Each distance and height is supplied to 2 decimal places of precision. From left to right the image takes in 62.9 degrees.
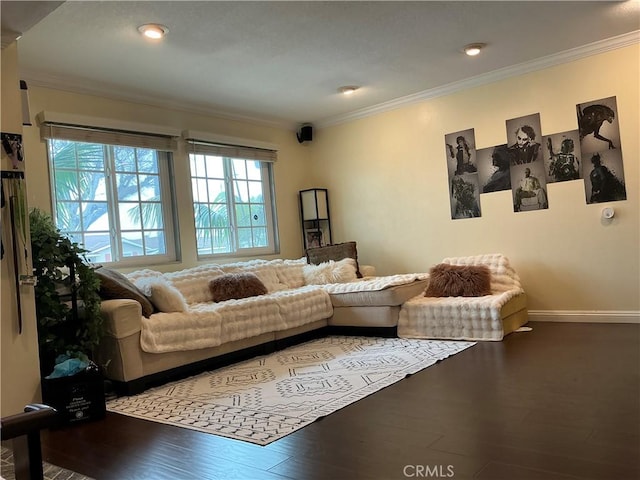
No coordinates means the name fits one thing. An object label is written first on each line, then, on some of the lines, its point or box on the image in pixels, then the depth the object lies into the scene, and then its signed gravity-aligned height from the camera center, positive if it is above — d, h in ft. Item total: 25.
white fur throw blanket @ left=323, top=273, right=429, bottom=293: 15.31 -1.33
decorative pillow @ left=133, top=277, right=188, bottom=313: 12.21 -0.92
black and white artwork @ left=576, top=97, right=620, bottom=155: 14.99 +2.75
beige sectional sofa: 10.98 -1.70
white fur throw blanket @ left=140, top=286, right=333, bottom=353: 11.41 -1.68
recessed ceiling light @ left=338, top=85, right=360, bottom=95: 17.10 +5.04
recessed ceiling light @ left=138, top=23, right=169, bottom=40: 11.40 +5.06
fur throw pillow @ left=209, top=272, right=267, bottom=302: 15.08 -1.04
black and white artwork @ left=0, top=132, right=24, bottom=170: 9.29 +2.21
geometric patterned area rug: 8.66 -2.82
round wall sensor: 15.01 +0.18
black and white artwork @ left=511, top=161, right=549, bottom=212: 16.22 +1.21
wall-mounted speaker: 21.50 +4.61
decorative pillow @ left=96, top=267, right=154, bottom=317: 11.44 -0.60
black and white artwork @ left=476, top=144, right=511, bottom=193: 16.88 +1.98
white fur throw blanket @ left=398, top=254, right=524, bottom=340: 13.92 -2.24
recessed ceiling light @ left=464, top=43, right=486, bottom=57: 14.08 +4.96
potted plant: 9.35 -1.14
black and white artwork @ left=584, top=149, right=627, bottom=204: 14.94 +1.21
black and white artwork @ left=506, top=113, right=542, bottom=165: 16.31 +2.75
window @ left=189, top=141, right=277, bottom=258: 17.99 +1.90
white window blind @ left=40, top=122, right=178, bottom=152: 13.91 +3.63
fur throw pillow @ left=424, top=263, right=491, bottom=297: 15.44 -1.48
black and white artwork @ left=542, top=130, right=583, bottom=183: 15.61 +2.00
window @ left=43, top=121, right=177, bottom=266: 14.43 +1.93
